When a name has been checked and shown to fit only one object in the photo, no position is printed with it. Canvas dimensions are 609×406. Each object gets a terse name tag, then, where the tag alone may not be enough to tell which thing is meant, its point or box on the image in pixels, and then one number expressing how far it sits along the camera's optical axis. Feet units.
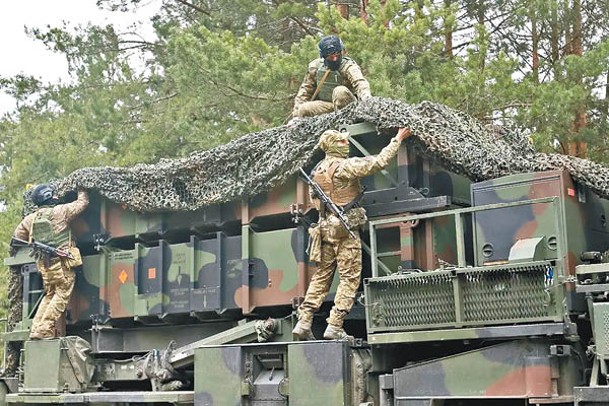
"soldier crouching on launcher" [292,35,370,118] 57.00
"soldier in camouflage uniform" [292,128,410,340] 49.21
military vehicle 41.98
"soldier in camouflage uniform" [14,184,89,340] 62.80
